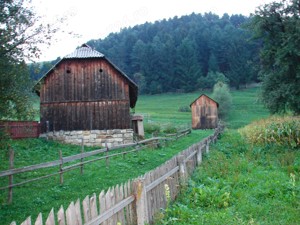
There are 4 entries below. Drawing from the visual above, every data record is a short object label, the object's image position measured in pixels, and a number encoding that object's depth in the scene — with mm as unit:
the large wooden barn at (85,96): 23891
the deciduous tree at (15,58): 7703
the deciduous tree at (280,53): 25469
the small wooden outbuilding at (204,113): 50562
